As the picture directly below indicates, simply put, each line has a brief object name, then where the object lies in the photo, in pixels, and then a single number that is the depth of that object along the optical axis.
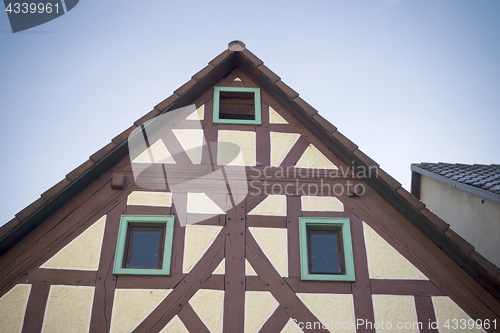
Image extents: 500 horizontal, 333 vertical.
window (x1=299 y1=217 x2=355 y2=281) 6.08
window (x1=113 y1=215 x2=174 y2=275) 5.98
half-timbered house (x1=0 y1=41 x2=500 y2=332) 5.74
